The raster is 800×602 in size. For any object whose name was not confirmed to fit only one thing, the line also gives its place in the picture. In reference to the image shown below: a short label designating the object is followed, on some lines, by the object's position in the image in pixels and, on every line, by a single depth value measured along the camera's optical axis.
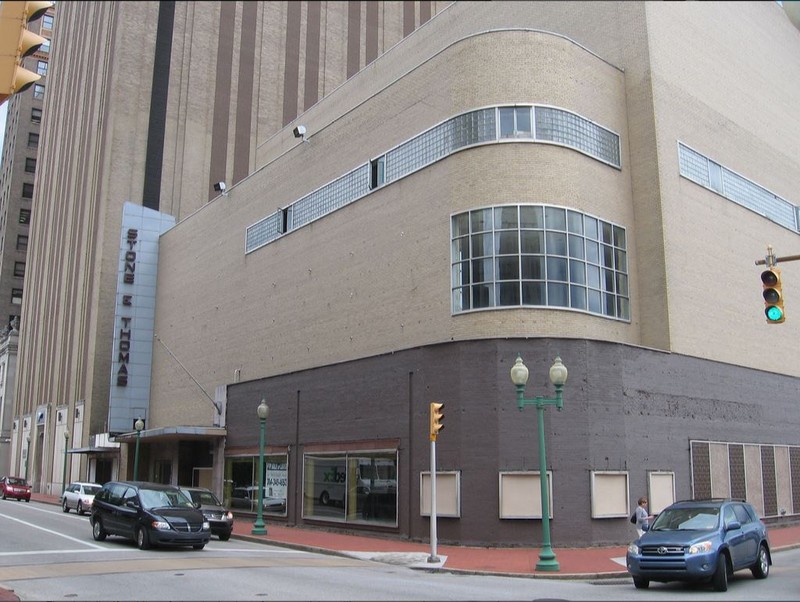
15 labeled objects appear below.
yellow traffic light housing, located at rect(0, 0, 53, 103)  7.41
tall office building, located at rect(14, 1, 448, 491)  53.09
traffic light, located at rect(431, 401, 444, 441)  19.09
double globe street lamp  17.31
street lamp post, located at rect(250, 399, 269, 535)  25.80
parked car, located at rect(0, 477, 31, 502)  49.89
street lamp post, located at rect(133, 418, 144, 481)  37.22
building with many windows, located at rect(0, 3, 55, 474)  94.88
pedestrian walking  19.41
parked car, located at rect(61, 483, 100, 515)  35.28
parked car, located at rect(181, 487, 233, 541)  24.19
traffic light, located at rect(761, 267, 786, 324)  15.95
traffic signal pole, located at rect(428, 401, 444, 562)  19.03
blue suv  13.95
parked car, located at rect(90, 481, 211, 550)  19.41
